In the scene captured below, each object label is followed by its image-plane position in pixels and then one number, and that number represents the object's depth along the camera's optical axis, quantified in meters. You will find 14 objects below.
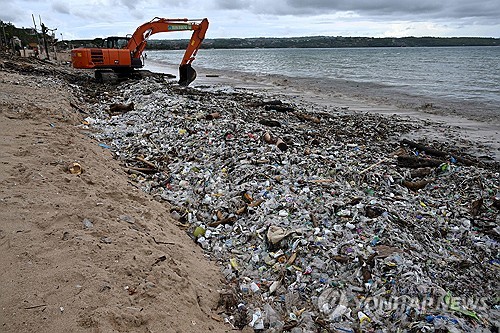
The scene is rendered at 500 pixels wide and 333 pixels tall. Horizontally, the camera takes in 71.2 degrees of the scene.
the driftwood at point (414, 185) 6.15
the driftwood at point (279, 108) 12.80
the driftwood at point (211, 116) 9.55
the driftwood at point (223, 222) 5.15
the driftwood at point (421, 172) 6.66
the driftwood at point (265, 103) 14.00
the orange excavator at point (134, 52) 16.05
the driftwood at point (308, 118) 11.37
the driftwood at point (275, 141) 7.39
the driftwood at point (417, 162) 7.07
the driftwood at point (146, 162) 7.11
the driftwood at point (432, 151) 7.67
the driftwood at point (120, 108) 11.52
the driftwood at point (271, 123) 9.65
